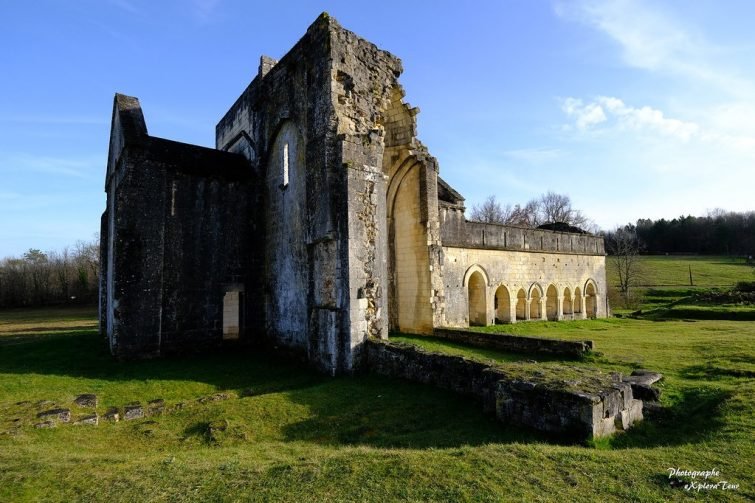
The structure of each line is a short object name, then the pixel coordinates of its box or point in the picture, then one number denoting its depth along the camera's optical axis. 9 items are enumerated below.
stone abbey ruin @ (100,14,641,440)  9.95
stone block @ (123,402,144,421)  7.39
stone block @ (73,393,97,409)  7.84
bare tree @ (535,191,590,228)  52.00
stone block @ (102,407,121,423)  7.25
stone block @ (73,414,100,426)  7.02
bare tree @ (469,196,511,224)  56.47
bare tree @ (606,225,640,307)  35.12
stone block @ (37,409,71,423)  6.92
